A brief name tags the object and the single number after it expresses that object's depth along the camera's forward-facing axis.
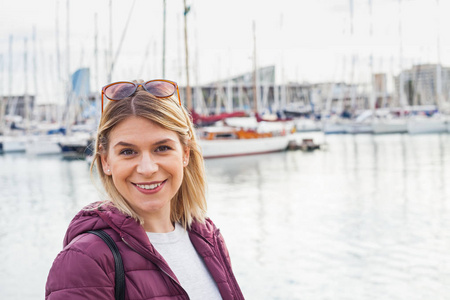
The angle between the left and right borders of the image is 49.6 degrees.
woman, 1.30
